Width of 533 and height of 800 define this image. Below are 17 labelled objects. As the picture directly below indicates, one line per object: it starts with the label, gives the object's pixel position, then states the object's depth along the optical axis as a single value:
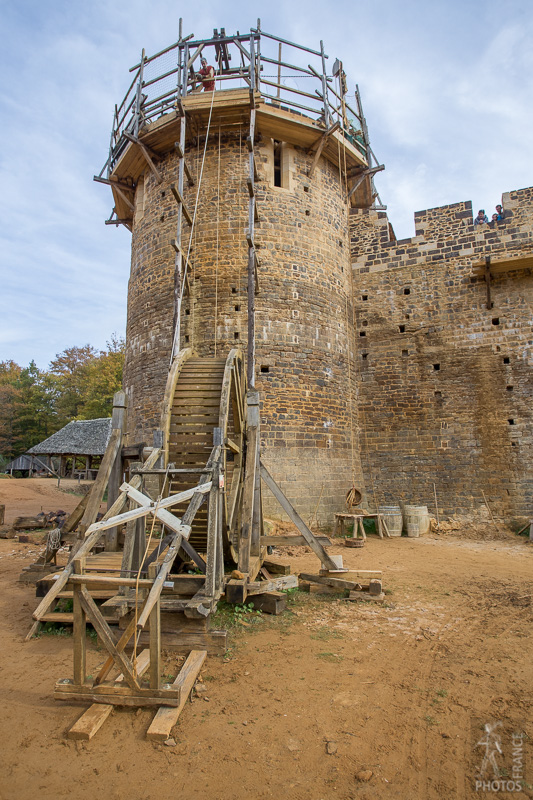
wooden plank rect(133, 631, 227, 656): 4.20
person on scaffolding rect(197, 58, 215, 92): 12.07
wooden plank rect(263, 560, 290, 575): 6.71
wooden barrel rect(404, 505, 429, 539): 11.08
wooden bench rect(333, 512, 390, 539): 10.32
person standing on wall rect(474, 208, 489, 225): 12.95
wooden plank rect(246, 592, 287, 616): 5.32
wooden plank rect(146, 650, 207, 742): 2.89
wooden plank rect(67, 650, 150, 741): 2.90
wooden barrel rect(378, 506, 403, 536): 11.10
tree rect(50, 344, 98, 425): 36.56
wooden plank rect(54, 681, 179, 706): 3.20
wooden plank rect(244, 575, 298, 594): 5.17
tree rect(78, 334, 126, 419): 30.75
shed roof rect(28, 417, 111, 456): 24.12
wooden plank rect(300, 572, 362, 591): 5.95
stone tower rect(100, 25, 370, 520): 10.98
